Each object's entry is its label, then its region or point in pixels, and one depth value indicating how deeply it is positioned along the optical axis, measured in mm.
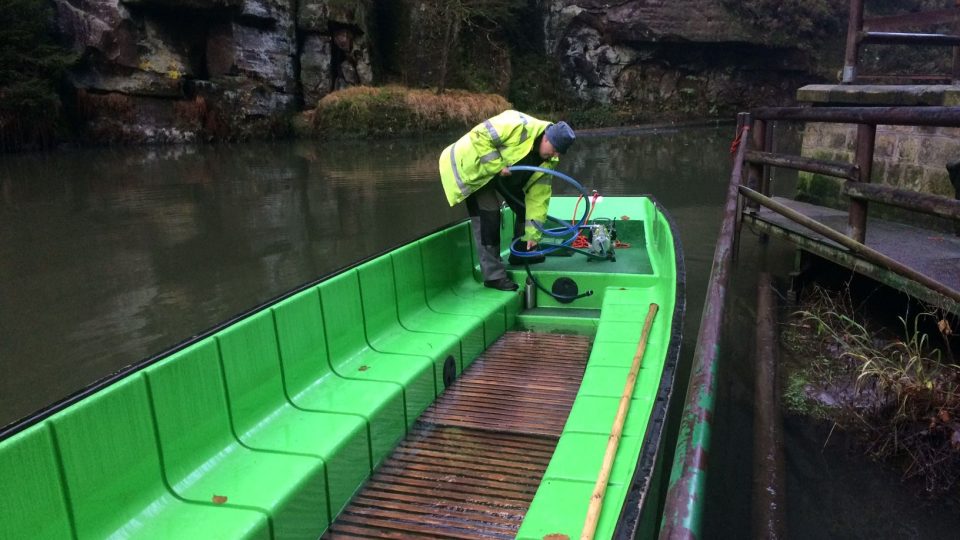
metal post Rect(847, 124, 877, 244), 3957
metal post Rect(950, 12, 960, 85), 7160
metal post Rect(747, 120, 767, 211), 5980
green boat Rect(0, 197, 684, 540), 2227
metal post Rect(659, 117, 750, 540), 1163
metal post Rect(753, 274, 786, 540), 2945
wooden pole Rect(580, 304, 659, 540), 2186
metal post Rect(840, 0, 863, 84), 7137
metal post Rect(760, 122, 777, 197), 6156
